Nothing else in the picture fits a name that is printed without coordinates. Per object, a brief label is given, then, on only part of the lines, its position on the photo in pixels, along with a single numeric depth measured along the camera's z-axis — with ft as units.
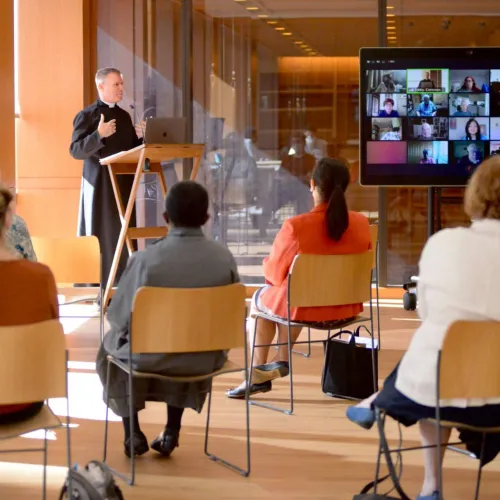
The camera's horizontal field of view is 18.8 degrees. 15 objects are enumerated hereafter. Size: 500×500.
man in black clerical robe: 37.02
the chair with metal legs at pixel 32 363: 14.86
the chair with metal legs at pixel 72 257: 28.19
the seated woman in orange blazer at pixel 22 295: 16.36
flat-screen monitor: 36.48
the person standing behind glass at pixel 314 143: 45.55
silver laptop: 31.55
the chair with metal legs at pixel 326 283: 24.10
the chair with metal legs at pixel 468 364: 15.06
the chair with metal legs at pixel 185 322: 18.22
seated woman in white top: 15.72
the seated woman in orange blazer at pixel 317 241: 25.11
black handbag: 25.77
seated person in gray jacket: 19.19
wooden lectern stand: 31.15
